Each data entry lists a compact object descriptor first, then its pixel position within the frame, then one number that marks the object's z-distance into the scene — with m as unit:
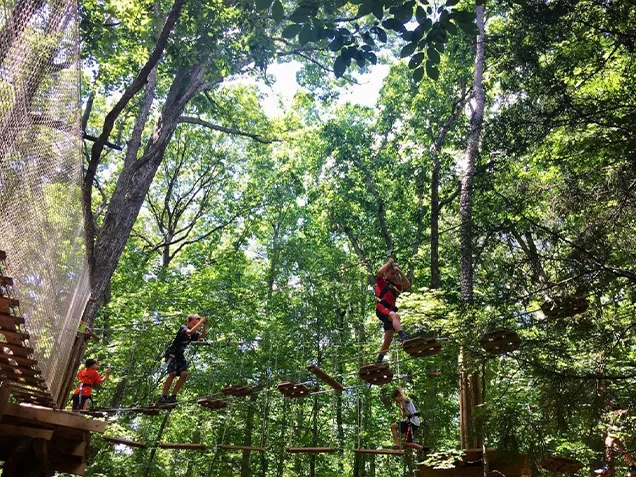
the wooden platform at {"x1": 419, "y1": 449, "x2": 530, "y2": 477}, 5.33
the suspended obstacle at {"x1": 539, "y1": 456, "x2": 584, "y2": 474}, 5.14
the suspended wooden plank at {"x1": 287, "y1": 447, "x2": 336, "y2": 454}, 6.07
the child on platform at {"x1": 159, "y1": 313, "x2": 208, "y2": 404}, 6.19
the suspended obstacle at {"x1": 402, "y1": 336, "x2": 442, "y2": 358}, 4.39
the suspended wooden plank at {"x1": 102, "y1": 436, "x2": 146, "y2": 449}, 5.95
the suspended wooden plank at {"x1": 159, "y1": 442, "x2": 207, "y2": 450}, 6.38
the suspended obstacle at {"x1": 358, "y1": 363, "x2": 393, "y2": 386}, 4.73
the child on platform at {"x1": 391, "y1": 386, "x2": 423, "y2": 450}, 7.27
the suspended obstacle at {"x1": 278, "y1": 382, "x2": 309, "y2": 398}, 5.48
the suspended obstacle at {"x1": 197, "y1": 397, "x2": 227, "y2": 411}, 5.85
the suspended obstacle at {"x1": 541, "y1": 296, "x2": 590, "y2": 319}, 3.61
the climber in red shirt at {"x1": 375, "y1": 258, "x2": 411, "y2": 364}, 5.52
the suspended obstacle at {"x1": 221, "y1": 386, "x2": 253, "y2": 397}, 5.71
